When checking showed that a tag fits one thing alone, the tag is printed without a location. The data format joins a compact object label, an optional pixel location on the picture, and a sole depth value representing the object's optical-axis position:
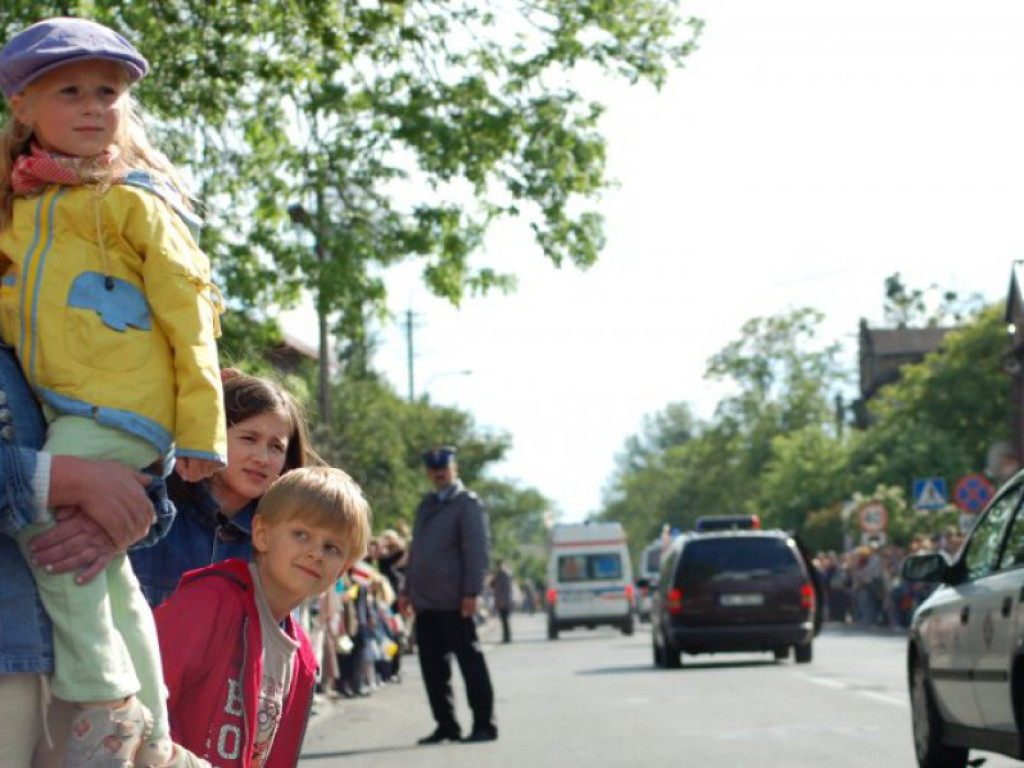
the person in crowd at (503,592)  49.16
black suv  25.81
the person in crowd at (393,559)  27.20
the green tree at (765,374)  114.31
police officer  13.80
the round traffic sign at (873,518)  45.56
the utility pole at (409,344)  76.88
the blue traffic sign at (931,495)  40.09
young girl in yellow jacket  3.39
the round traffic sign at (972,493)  36.06
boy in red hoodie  4.22
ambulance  50.19
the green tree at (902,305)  132.38
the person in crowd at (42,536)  3.33
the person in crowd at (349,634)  20.89
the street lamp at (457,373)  79.75
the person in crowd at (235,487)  5.07
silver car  8.90
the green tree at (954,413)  80.06
